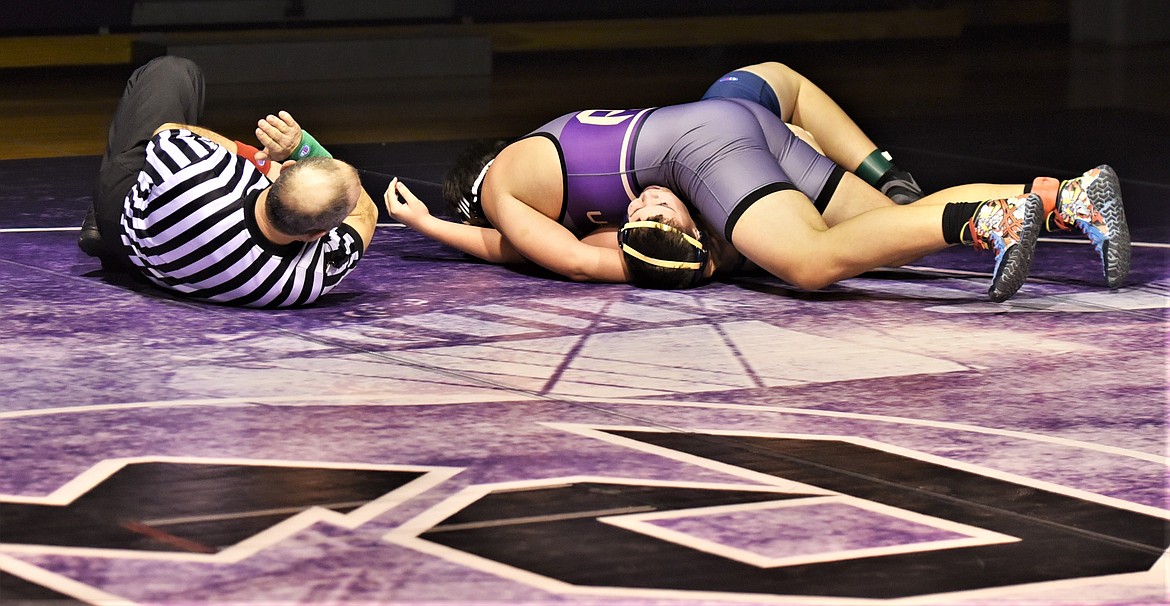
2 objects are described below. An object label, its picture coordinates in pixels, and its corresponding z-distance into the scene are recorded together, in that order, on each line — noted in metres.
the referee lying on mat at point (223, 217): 7.24
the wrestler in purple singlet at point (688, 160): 8.16
